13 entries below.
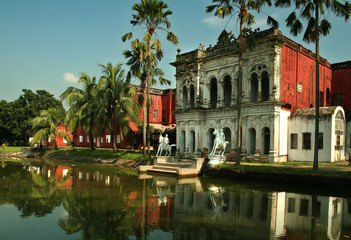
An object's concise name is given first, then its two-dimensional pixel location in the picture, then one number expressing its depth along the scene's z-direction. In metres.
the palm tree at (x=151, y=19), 22.24
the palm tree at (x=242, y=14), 17.70
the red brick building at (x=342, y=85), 26.95
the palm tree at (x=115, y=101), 28.30
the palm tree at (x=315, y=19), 15.56
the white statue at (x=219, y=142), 20.05
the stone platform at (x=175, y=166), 18.83
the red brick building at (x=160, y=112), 40.11
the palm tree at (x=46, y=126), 36.22
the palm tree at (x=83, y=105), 30.42
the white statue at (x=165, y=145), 23.14
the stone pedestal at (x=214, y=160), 19.16
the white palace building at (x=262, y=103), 21.19
